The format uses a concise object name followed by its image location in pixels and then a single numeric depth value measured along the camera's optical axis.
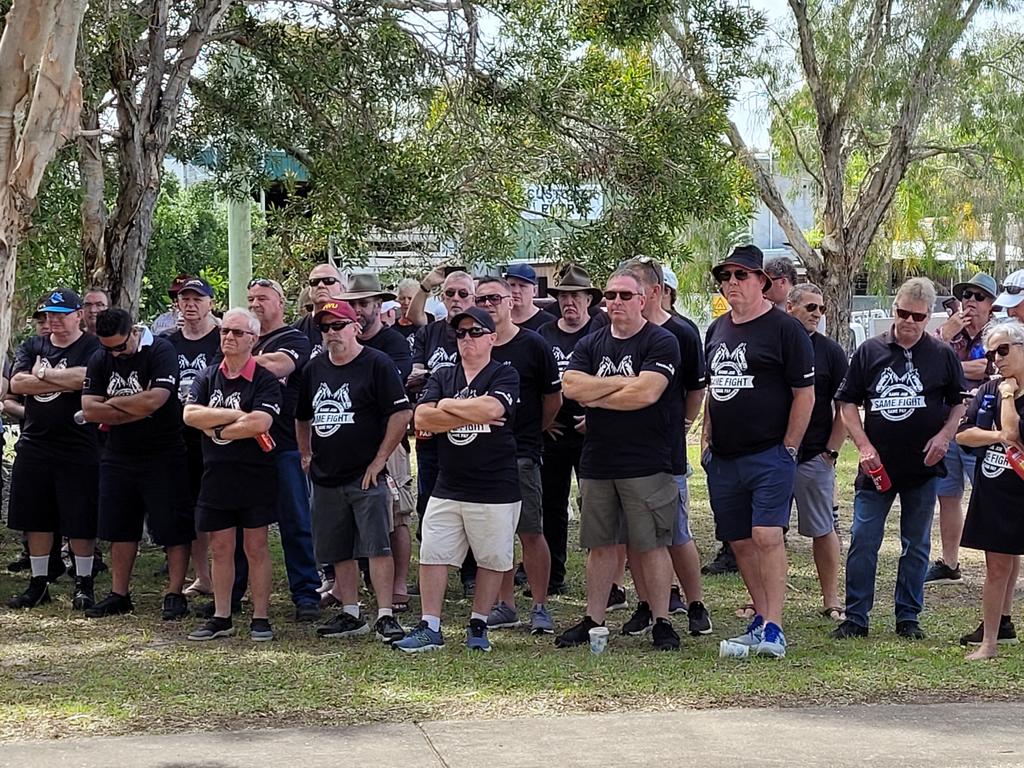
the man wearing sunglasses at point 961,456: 9.77
